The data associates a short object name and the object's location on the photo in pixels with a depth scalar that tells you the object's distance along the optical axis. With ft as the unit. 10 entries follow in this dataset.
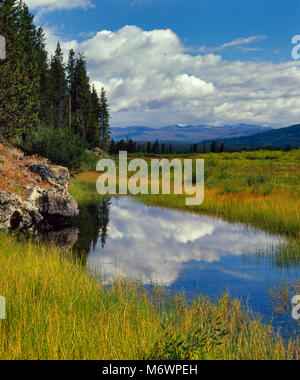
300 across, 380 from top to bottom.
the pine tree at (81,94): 221.05
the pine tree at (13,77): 79.56
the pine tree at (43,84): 189.96
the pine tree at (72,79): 226.79
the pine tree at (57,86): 212.23
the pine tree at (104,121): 275.59
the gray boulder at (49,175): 66.44
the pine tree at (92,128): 236.84
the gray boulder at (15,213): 44.70
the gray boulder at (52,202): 59.47
